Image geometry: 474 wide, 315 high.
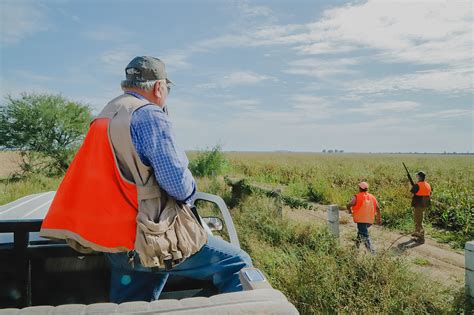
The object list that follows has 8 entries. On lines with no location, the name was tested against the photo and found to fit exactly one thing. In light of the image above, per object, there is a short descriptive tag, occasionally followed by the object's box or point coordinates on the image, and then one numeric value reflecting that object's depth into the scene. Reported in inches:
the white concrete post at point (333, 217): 297.0
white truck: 91.8
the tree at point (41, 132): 828.0
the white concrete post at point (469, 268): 174.9
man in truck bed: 76.2
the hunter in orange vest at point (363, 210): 314.7
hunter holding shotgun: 377.5
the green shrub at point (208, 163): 933.8
